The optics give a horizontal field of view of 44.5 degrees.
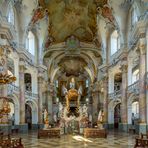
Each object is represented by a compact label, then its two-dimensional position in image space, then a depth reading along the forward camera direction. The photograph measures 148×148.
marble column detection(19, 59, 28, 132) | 16.73
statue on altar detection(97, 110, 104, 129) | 14.69
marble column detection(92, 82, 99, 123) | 25.13
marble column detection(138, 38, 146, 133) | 13.08
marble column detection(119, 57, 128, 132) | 16.75
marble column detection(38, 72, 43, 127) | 20.30
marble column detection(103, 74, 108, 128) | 20.20
